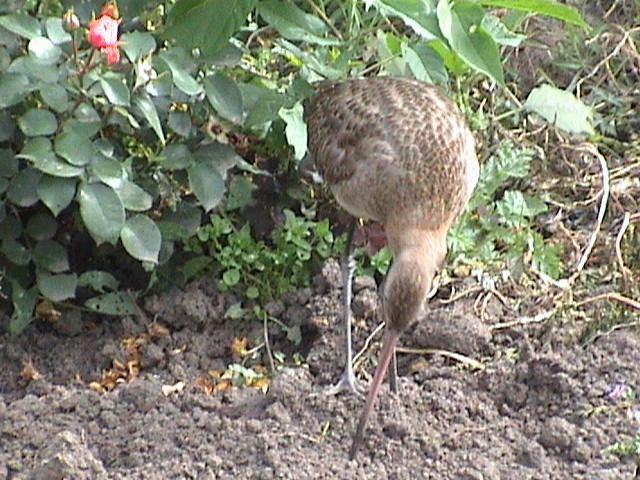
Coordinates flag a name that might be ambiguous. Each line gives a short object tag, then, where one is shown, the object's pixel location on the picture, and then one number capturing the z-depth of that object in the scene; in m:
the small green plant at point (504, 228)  8.79
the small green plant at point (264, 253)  8.49
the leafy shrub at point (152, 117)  7.18
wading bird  7.68
